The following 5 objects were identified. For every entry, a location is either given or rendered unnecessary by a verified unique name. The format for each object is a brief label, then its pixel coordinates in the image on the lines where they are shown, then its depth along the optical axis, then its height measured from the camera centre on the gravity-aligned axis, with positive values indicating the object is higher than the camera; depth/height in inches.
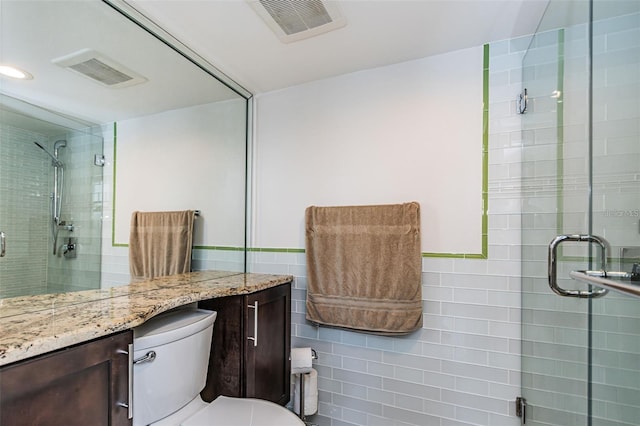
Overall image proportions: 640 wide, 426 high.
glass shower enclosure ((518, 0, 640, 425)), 39.8 +1.4
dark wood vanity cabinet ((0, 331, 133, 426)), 28.4 -18.1
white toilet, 44.8 -26.2
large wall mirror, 47.7 +14.0
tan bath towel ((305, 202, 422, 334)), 65.2 -11.5
